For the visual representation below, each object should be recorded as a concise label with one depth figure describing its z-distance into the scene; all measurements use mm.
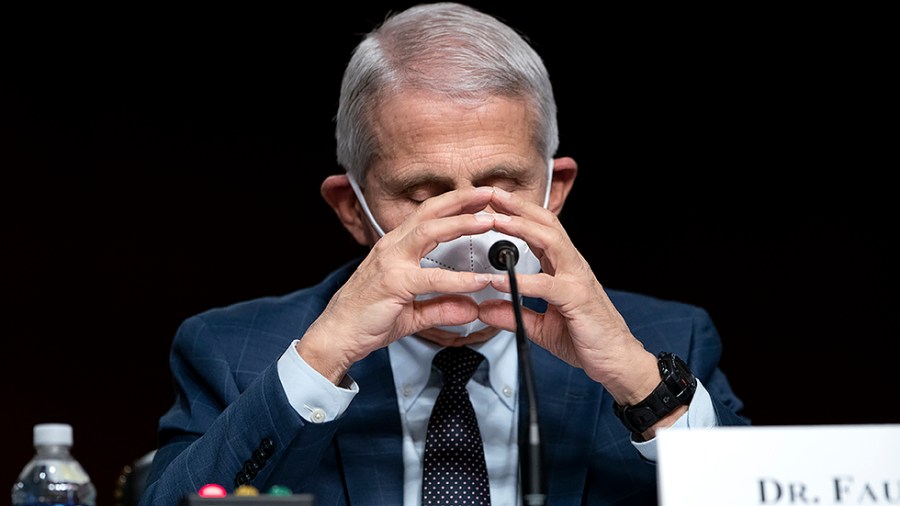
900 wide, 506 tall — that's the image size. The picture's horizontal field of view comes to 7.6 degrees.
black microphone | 4176
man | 4373
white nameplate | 4151
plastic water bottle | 4324
